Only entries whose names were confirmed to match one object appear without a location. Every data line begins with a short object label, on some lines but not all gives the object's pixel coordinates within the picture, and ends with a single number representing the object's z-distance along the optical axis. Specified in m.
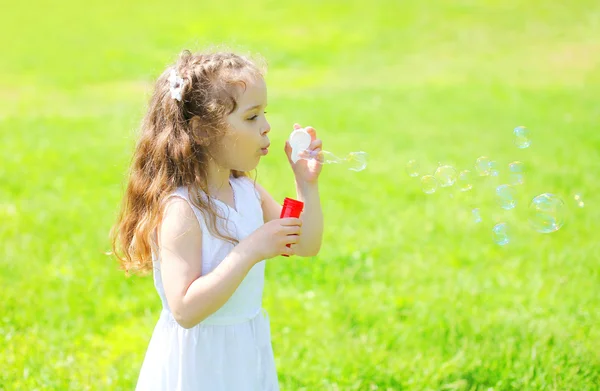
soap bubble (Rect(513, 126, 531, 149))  3.07
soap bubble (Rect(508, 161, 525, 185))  2.94
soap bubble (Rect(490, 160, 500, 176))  2.89
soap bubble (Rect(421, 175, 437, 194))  2.93
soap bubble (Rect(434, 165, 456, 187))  2.90
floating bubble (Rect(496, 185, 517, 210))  2.95
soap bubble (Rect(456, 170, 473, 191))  2.95
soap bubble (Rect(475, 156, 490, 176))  2.92
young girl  2.22
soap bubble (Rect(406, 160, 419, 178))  2.91
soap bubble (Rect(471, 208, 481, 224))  2.88
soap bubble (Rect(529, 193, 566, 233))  2.95
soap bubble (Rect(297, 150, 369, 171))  2.63
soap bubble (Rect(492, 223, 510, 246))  2.92
